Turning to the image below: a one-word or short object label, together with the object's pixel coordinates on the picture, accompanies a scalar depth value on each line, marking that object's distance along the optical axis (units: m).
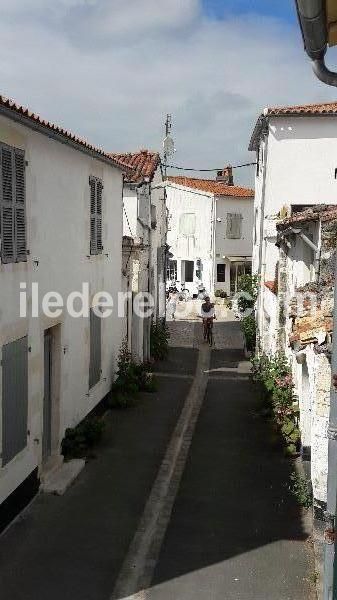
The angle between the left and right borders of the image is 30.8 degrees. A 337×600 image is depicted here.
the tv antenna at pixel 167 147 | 21.66
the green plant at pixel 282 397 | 10.35
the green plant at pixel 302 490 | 8.01
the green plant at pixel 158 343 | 19.31
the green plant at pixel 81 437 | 10.04
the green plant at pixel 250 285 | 20.67
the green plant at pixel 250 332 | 20.56
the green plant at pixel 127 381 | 13.44
